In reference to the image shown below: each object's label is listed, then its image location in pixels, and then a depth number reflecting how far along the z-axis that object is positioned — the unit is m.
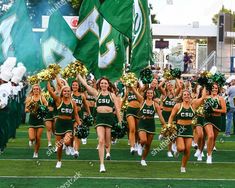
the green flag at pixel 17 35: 25.03
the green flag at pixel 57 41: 23.75
